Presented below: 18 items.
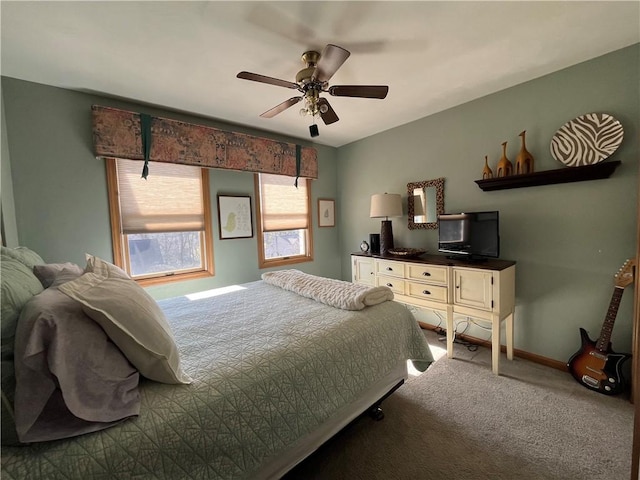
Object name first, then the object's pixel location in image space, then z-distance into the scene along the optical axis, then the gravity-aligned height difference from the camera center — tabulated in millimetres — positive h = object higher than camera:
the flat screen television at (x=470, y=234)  2402 -144
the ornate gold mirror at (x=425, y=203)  3027 +229
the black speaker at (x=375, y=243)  3365 -257
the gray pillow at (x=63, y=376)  724 -424
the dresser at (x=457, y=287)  2229 -640
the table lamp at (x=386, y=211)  3131 +149
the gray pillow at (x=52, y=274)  1239 -191
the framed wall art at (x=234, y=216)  3111 +157
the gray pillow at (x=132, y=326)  878 -330
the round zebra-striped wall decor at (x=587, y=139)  1965 +603
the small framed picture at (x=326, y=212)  4066 +211
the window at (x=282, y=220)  3508 +98
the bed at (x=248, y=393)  766 -649
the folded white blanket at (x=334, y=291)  1740 -494
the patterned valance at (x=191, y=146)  2357 +930
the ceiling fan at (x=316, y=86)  1685 +975
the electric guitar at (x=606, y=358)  1907 -1104
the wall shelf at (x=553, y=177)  1976 +339
